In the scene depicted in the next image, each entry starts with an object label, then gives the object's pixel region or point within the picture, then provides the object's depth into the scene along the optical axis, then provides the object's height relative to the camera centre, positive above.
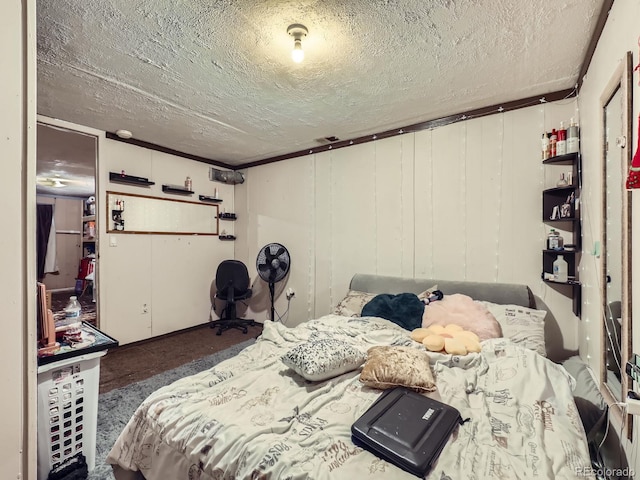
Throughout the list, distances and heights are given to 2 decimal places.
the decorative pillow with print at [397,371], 1.40 -0.64
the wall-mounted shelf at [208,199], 4.27 +0.60
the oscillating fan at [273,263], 3.85 -0.30
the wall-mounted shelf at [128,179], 3.35 +0.70
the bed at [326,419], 0.98 -0.73
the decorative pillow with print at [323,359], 1.48 -0.62
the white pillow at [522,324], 2.10 -0.63
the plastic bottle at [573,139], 2.16 +0.72
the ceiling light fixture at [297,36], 1.66 +1.17
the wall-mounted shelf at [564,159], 2.19 +0.61
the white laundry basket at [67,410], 1.45 -0.87
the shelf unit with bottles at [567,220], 2.22 +0.15
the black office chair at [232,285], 4.00 -0.62
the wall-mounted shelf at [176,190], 3.84 +0.66
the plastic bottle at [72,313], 1.65 -0.41
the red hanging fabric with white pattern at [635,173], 1.01 +0.23
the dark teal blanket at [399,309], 2.42 -0.59
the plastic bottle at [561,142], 2.21 +0.72
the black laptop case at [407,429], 0.98 -0.70
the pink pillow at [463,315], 2.16 -0.59
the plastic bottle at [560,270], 2.29 -0.24
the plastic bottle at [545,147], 2.31 +0.72
